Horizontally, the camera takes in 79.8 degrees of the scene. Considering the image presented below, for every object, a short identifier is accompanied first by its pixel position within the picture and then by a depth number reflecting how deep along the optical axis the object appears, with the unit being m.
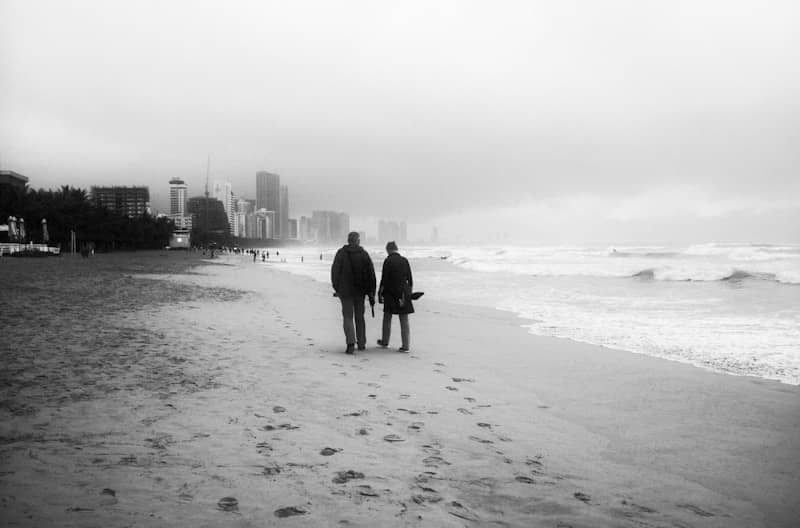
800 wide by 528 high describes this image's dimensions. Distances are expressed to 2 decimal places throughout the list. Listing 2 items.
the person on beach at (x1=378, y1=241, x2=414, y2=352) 9.80
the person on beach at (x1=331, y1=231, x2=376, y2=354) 9.48
